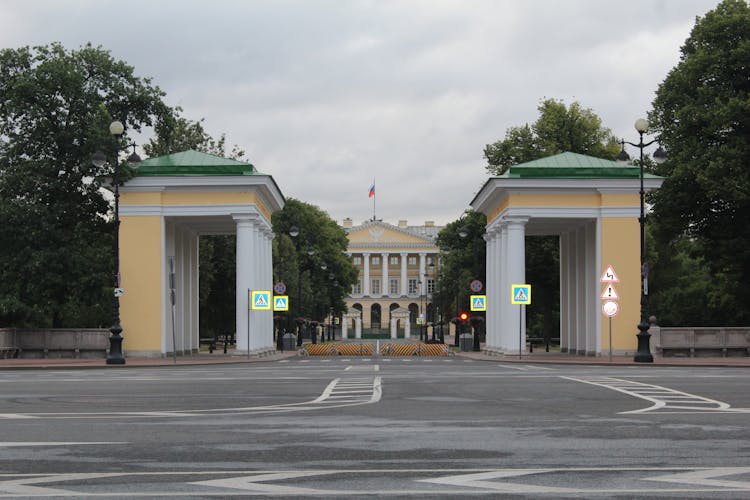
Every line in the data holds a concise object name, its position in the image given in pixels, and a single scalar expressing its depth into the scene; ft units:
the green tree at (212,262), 241.35
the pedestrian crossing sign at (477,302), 209.97
